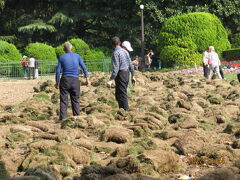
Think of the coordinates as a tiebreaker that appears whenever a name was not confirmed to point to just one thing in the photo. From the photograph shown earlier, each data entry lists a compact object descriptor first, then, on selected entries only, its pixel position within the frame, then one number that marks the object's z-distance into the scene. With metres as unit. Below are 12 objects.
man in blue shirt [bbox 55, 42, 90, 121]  10.62
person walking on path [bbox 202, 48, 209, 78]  19.64
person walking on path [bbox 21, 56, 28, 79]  30.95
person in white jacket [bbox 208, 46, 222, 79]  19.66
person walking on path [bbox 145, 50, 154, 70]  35.06
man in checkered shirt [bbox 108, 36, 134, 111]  11.30
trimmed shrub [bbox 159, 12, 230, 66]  34.00
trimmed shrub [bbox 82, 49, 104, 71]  35.53
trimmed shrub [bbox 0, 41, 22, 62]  34.88
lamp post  36.22
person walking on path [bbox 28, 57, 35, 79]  30.73
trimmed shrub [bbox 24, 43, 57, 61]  36.25
